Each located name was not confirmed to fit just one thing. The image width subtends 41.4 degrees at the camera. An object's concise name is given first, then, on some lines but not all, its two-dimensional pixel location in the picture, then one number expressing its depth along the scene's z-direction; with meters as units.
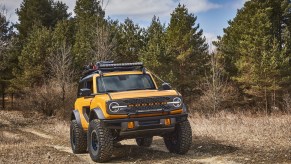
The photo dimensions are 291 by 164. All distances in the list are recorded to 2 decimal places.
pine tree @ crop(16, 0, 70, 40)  51.38
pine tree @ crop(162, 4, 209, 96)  40.09
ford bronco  8.87
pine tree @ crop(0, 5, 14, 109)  45.86
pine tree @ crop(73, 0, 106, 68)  39.34
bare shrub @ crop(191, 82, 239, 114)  37.85
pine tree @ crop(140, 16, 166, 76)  37.53
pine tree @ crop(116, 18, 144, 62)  43.12
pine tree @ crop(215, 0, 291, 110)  35.41
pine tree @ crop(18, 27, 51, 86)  41.75
